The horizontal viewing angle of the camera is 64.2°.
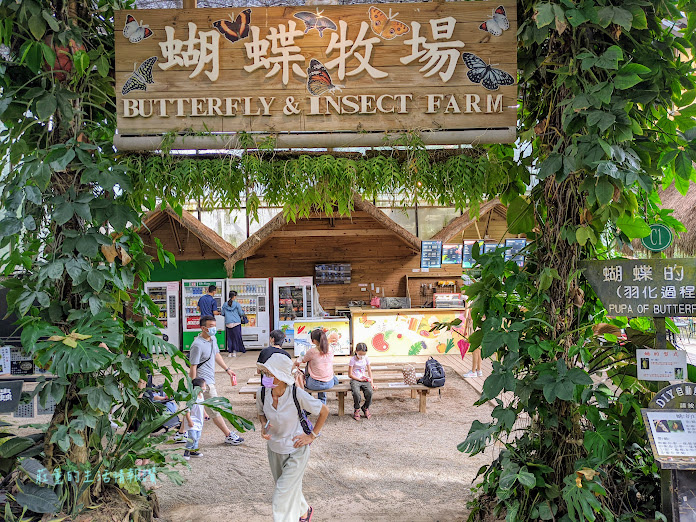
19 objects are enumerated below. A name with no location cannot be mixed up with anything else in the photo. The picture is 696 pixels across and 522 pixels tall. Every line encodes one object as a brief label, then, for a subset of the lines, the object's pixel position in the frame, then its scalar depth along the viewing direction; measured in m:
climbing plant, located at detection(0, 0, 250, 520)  3.28
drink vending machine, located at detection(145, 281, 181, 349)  12.63
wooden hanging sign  3.59
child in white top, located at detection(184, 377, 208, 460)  5.76
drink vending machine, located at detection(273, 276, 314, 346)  12.83
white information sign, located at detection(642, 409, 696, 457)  2.90
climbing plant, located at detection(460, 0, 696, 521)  3.05
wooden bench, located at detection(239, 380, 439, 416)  7.40
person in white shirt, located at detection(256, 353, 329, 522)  3.75
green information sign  3.41
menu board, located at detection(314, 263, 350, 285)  13.24
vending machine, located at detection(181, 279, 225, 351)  12.48
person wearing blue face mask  6.05
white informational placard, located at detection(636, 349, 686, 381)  3.12
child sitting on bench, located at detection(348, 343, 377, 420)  7.45
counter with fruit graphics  11.28
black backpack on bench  7.49
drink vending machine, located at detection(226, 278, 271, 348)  12.68
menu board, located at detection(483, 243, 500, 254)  12.42
